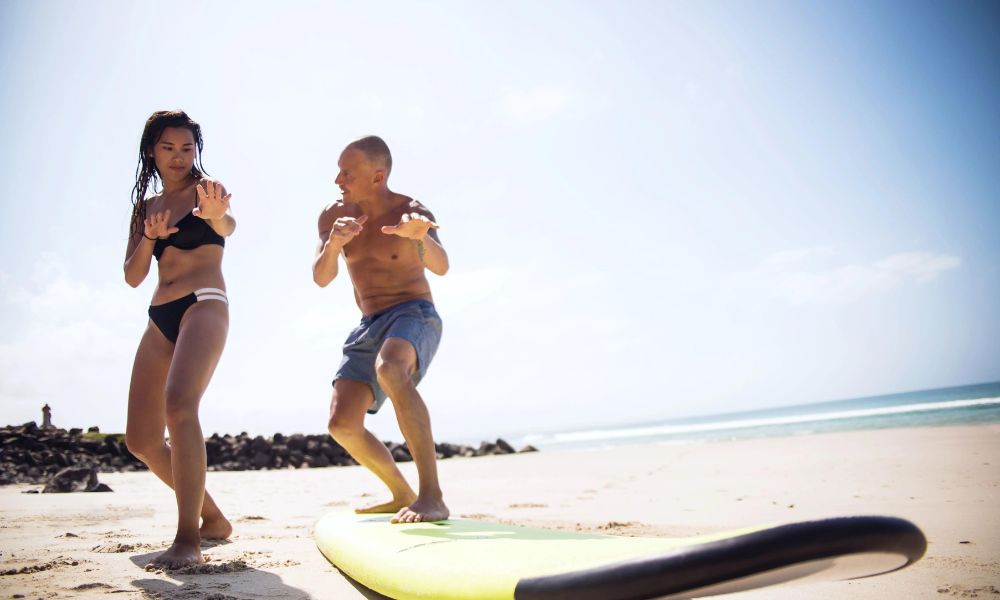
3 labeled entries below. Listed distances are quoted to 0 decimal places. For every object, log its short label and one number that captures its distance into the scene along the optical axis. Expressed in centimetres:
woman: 309
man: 360
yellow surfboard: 122
